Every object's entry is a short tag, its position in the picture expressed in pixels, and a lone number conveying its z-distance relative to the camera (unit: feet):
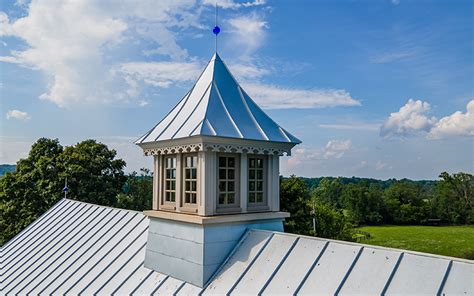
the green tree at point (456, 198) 218.59
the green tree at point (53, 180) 88.12
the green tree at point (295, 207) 87.04
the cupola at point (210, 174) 19.65
